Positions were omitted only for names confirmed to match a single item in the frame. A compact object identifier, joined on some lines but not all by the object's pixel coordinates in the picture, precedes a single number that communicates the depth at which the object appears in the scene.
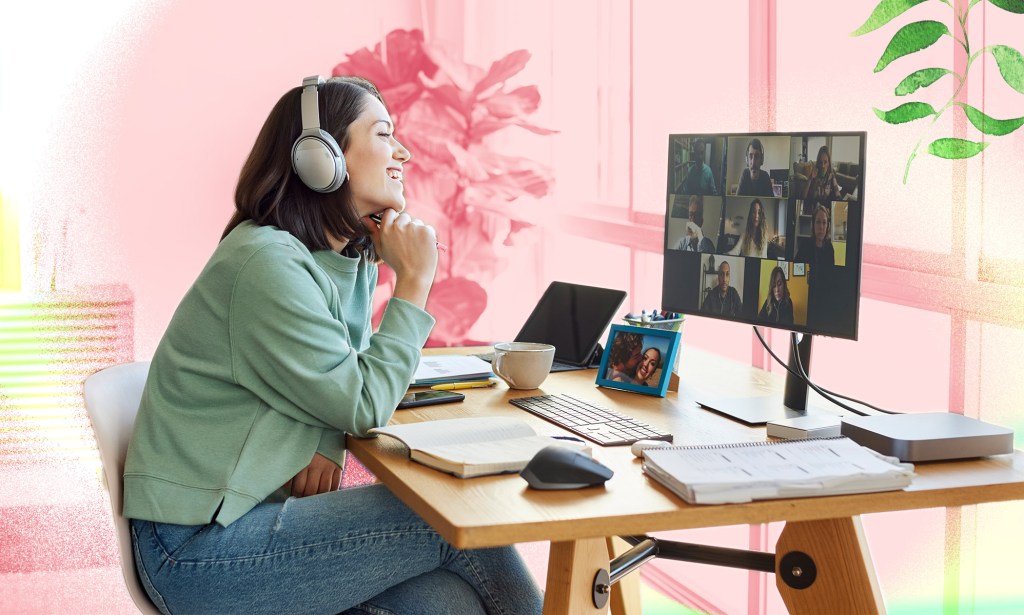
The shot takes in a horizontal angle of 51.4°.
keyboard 1.48
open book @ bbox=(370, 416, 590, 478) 1.28
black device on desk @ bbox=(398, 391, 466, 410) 1.74
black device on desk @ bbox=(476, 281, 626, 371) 2.06
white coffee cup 1.84
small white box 1.44
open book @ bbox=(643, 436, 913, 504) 1.16
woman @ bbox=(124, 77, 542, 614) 1.40
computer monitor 1.53
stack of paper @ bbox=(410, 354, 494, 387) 1.88
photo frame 1.80
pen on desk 1.87
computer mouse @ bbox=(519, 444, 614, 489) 1.21
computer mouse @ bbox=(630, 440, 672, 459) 1.37
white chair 1.48
